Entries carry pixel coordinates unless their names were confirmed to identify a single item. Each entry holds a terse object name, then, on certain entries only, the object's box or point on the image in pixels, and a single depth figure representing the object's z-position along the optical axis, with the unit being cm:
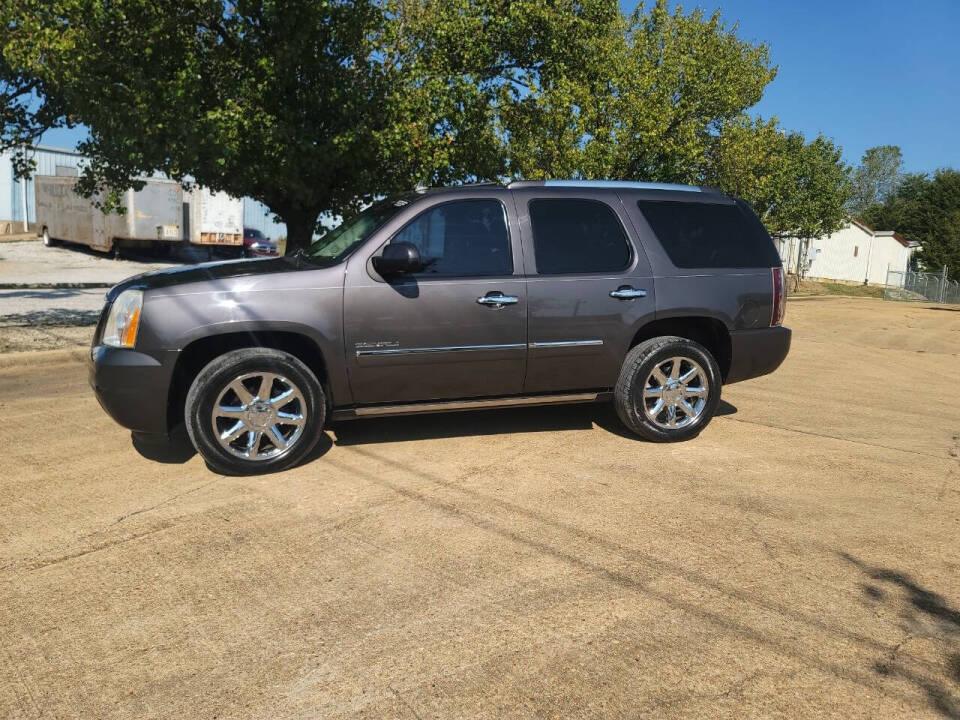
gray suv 506
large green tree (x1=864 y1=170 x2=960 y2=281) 4675
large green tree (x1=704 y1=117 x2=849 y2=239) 2920
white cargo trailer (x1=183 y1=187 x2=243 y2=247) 3136
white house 5878
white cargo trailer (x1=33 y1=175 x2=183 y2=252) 2909
